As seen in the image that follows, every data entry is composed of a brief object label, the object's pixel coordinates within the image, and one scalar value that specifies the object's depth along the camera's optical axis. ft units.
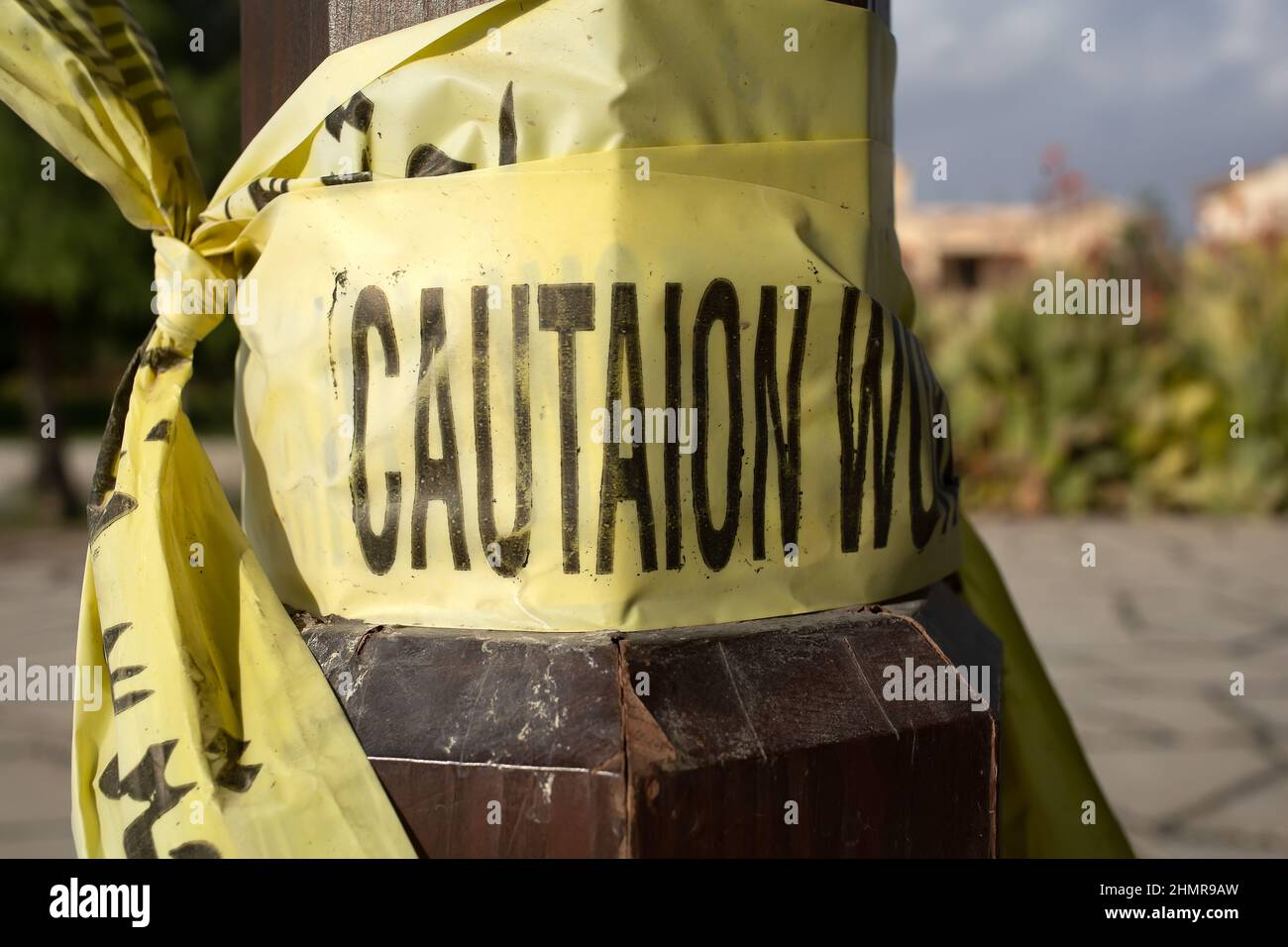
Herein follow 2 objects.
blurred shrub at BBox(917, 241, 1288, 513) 14.52
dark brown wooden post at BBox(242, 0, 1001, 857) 0.64
